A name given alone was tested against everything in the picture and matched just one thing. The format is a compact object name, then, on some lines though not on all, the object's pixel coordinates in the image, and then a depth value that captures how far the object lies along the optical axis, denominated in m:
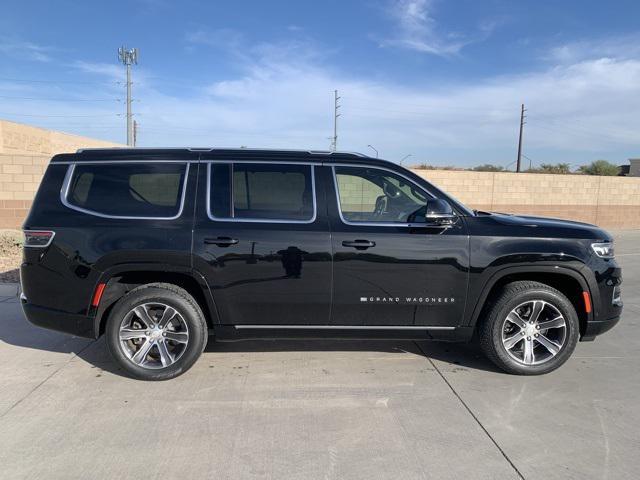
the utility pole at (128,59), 46.72
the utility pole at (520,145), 48.84
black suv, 3.88
